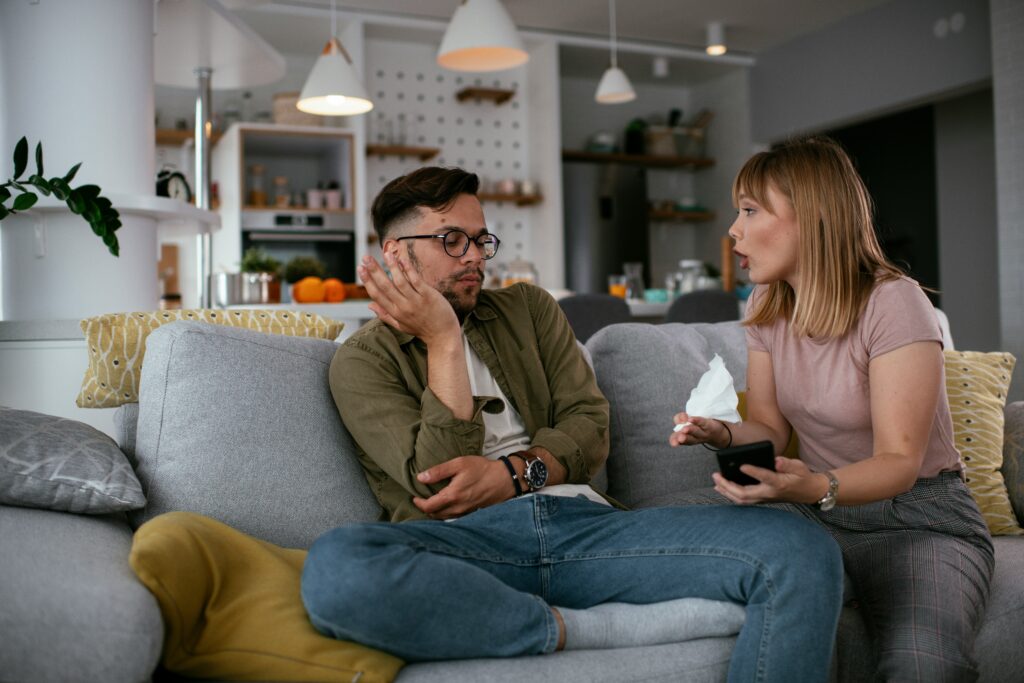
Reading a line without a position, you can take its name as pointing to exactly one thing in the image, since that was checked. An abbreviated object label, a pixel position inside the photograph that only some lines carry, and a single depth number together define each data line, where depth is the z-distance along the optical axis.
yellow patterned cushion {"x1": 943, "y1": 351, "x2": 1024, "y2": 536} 2.02
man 1.29
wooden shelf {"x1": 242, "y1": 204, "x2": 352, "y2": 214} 6.11
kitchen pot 4.15
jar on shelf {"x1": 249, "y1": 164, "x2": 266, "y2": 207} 6.20
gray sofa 1.14
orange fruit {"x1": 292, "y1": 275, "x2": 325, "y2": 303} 4.19
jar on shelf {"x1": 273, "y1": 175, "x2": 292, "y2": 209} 6.28
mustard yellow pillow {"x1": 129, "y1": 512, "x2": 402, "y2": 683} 1.22
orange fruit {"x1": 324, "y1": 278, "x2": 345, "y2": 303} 4.23
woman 1.42
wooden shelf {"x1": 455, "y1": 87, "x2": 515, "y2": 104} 6.93
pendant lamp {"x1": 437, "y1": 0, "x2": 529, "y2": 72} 4.05
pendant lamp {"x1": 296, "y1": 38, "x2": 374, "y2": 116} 4.48
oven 6.16
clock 3.38
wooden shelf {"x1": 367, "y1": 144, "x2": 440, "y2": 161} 6.50
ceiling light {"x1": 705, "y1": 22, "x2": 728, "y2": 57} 6.74
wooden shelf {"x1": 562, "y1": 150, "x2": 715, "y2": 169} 7.45
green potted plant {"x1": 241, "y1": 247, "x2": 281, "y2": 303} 4.19
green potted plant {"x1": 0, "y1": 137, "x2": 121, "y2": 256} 2.10
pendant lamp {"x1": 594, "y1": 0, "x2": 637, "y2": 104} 5.94
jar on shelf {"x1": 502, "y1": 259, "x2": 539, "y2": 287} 4.88
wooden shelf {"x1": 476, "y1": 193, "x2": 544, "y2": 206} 6.95
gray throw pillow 1.45
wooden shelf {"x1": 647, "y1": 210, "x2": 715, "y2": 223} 7.71
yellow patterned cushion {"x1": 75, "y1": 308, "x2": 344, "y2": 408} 1.79
